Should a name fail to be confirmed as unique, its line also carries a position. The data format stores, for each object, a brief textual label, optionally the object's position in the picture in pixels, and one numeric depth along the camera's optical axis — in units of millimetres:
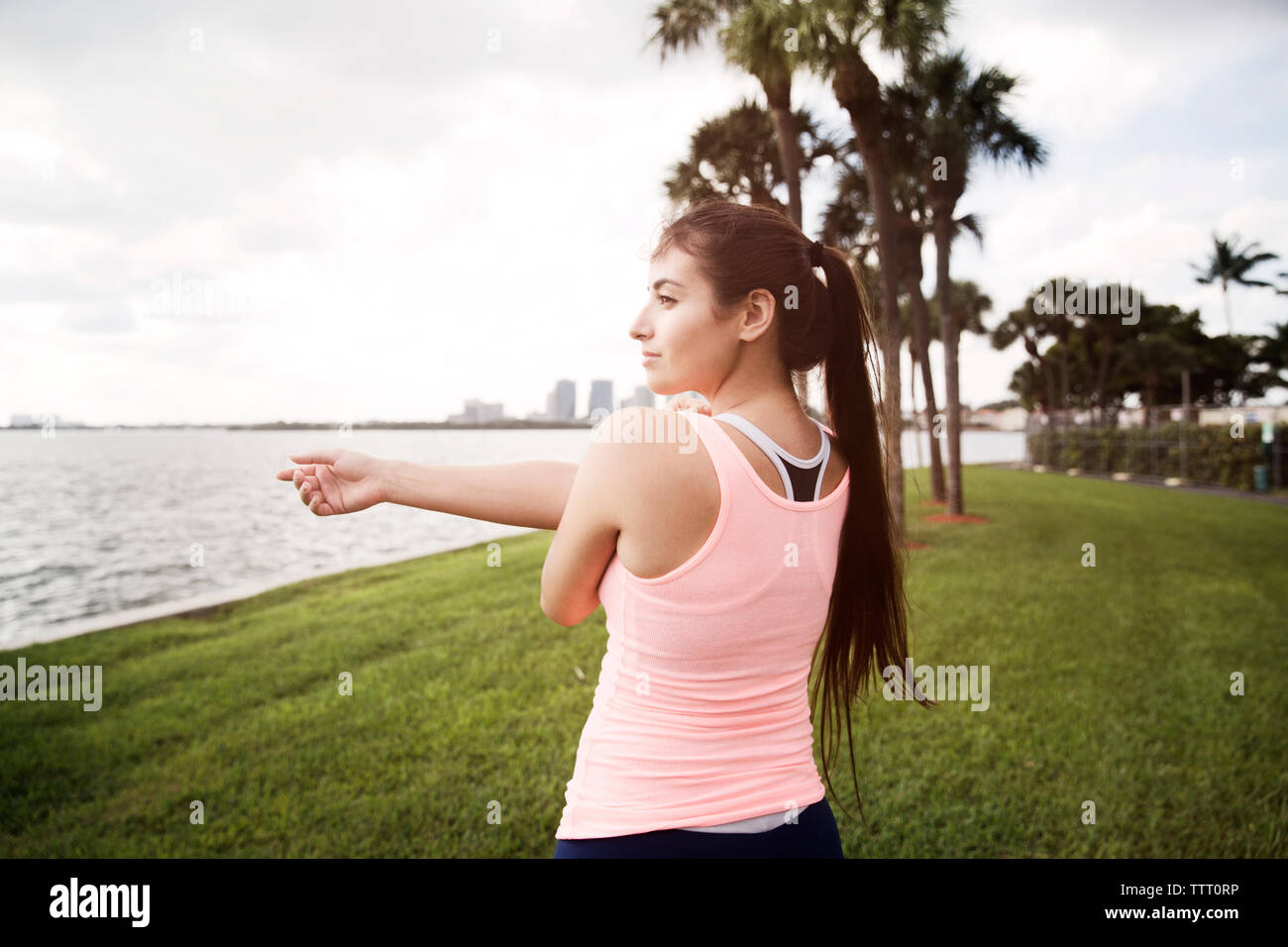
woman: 1104
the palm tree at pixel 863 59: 9875
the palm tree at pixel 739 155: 13203
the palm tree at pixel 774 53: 9727
